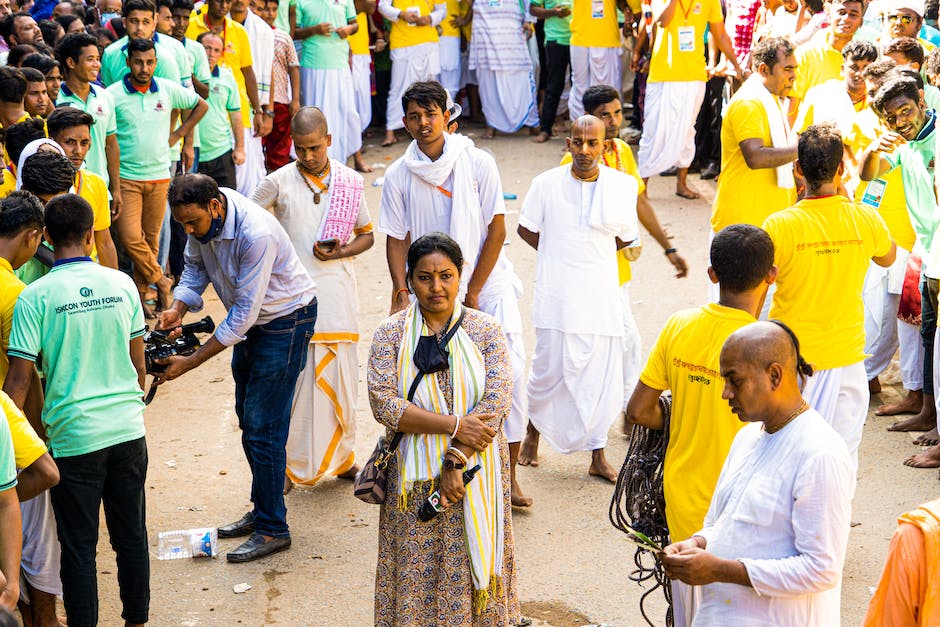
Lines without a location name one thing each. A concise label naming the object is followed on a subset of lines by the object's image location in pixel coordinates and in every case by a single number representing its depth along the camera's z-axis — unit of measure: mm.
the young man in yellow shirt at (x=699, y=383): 7688
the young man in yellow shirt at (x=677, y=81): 20843
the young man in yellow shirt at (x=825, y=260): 9605
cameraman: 10137
